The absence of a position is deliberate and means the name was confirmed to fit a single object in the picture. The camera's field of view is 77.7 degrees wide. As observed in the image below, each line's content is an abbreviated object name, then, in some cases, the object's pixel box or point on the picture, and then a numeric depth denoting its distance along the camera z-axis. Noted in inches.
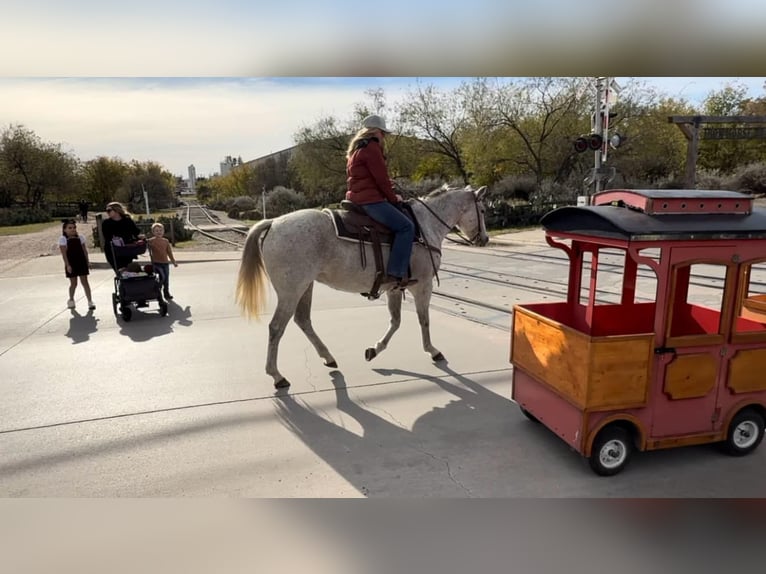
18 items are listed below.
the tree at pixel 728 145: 1130.0
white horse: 177.3
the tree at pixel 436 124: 1213.1
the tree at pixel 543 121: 1125.1
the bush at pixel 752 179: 919.7
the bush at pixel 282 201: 1202.6
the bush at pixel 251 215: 1217.8
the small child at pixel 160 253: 324.5
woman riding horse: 180.2
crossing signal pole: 516.4
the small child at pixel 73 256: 304.5
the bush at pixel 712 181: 942.7
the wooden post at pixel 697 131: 667.4
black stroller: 287.7
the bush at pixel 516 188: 1152.8
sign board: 698.8
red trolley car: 118.8
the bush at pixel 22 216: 745.6
